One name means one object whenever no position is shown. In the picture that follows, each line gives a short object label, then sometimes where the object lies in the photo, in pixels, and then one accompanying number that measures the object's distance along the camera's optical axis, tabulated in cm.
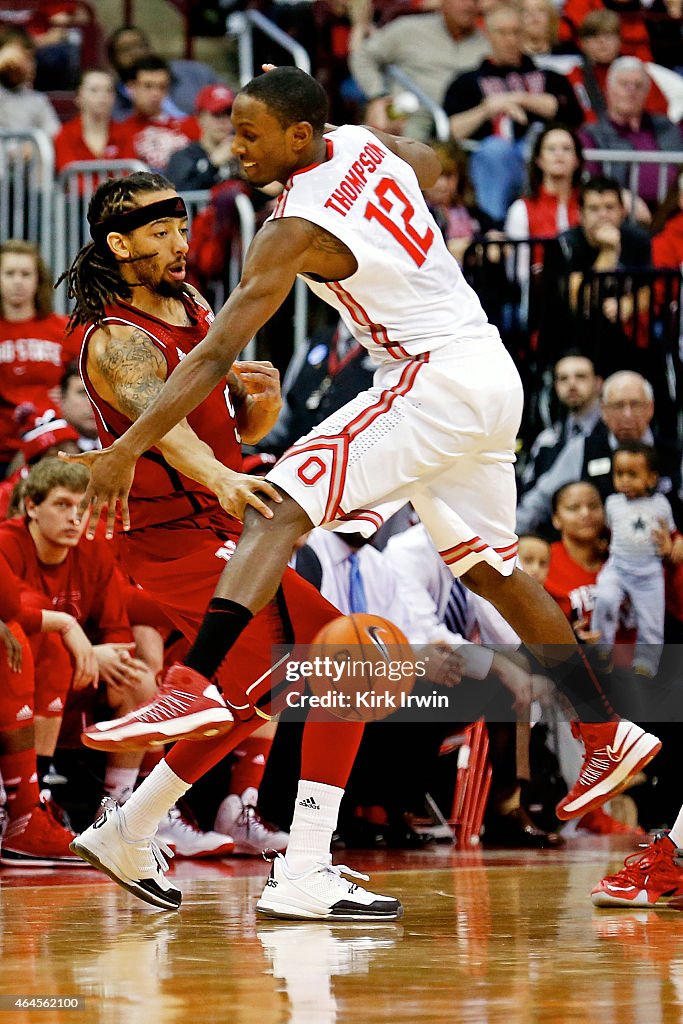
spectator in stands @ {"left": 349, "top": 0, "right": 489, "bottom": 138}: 2280
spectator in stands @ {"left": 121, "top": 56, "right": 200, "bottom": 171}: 2131
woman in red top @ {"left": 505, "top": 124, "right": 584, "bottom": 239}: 1933
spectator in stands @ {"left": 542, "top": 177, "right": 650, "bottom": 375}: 1811
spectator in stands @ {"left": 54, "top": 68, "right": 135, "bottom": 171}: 2109
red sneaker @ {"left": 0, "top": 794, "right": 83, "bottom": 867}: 1173
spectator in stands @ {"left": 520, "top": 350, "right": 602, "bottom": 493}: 1739
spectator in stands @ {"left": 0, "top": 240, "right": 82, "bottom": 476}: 1650
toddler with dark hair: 1526
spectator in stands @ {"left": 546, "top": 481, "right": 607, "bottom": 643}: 1546
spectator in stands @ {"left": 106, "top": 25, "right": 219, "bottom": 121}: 2228
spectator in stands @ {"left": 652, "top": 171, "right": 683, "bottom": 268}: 2005
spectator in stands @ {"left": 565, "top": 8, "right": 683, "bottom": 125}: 2294
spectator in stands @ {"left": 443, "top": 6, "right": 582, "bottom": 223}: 2081
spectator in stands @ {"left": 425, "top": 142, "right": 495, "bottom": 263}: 1916
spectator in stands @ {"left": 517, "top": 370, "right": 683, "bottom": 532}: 1650
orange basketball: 885
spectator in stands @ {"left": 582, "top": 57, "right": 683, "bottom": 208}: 2189
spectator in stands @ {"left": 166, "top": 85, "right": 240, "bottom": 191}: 1962
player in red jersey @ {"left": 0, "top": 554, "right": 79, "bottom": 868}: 1173
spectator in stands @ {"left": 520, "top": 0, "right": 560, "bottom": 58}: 2328
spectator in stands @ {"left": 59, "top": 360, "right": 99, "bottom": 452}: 1587
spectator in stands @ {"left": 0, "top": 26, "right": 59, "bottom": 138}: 2134
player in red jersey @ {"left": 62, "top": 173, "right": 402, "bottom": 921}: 862
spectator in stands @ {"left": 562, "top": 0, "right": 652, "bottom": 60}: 2392
